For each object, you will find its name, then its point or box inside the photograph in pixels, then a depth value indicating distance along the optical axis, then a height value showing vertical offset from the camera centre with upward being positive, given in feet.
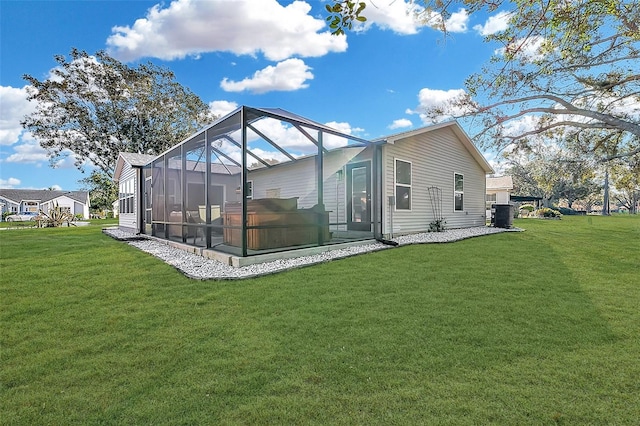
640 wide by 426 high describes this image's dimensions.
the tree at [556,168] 41.95 +5.22
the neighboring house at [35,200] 130.93 +4.36
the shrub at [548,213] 78.79 -1.40
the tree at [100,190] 93.04 +6.38
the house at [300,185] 21.50 +2.56
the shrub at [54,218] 59.82 -1.36
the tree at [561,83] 18.98 +11.52
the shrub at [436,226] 34.65 -1.92
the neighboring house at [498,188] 86.24 +5.64
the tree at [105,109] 69.00 +22.88
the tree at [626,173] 40.98 +5.05
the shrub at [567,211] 114.33 -1.37
